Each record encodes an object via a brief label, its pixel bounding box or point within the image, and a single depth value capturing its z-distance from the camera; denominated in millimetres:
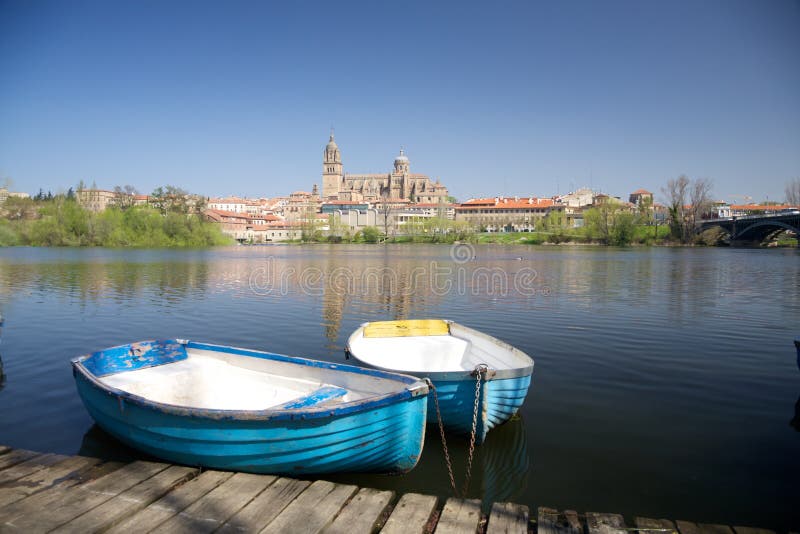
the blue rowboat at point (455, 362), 7227
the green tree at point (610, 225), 95312
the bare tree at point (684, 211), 97000
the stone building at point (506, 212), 171625
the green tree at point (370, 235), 130250
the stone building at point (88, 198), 92812
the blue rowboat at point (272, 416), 5844
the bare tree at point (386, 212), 155000
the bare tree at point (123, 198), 122812
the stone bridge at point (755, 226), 77438
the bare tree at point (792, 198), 117938
